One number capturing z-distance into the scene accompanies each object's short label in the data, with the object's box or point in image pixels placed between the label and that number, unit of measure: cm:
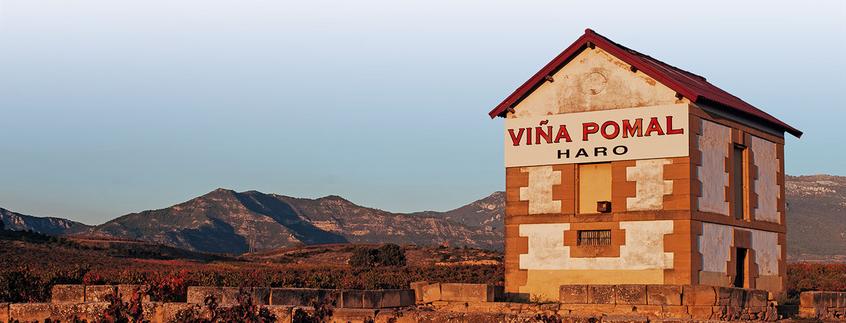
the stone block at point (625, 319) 1422
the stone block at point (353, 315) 1573
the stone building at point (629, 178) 2705
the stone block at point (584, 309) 2238
